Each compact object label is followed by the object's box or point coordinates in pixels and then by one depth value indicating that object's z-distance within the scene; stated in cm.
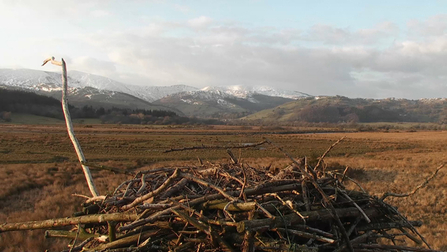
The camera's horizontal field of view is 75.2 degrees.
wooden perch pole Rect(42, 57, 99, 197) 405
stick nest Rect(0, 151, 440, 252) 266
